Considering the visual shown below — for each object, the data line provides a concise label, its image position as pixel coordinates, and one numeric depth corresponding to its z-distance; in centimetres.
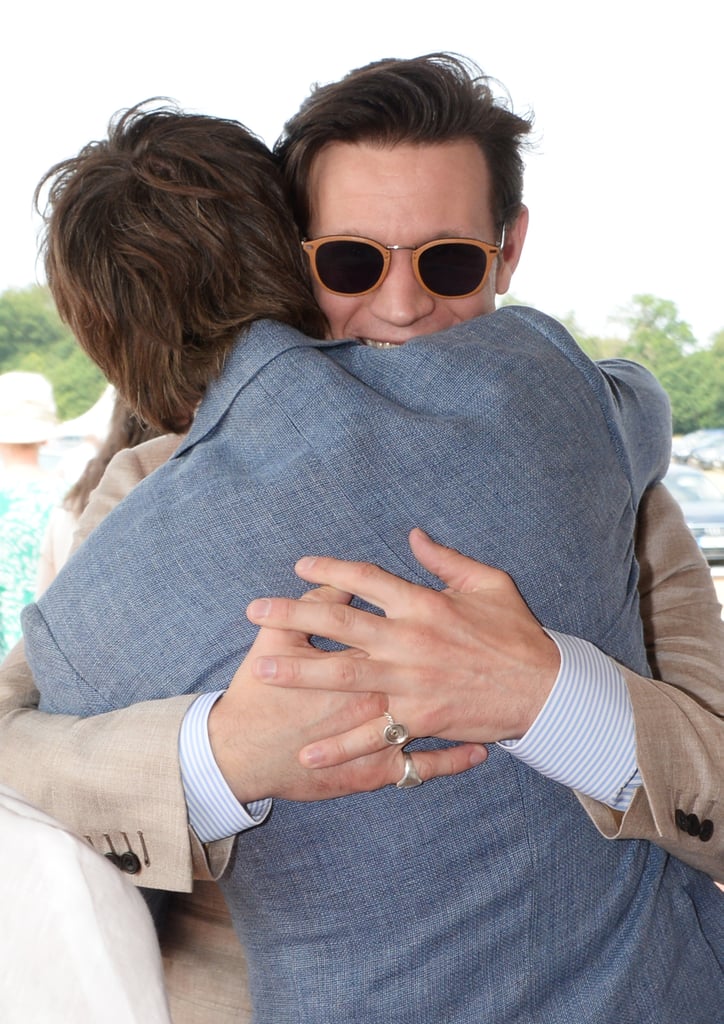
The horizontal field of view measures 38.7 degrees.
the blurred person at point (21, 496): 329
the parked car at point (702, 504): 497
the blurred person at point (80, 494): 246
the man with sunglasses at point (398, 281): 155
